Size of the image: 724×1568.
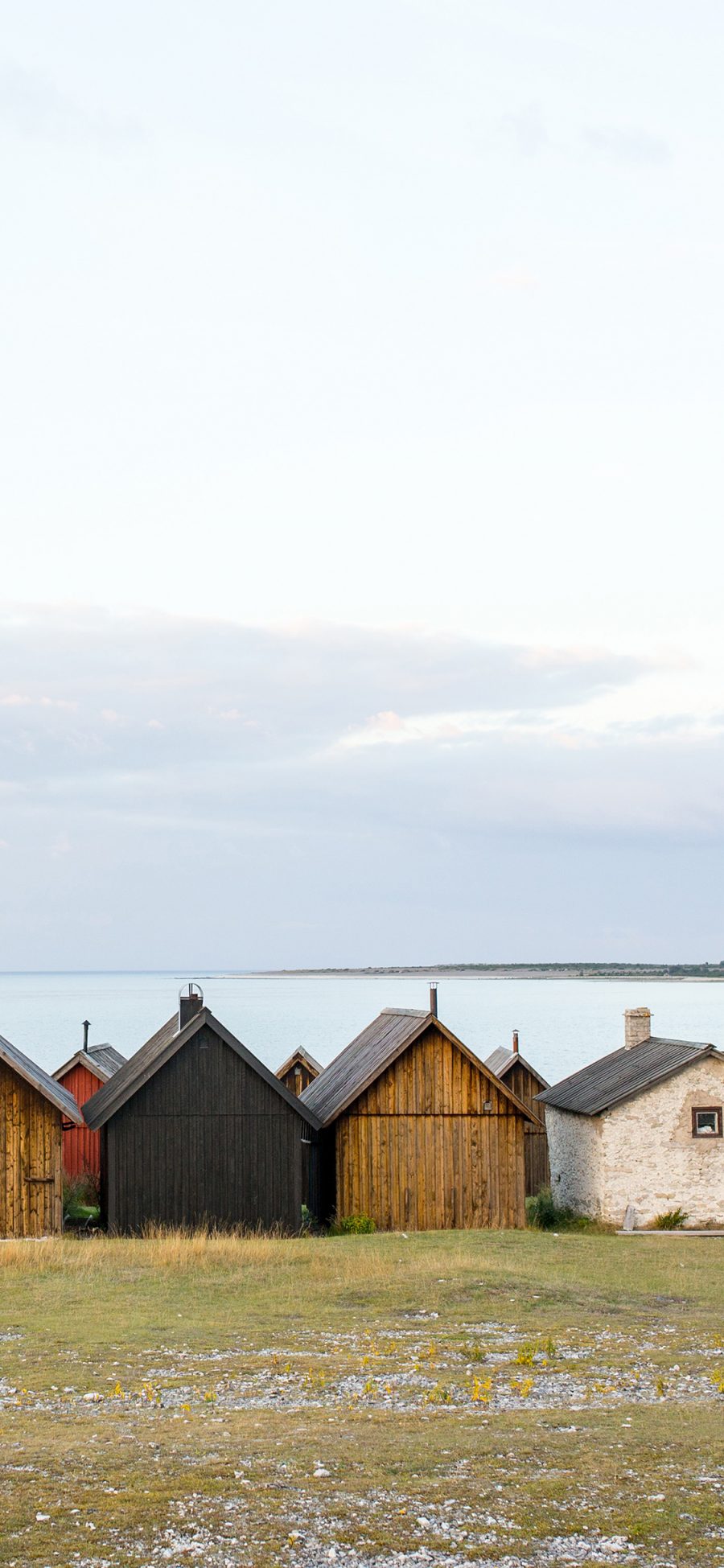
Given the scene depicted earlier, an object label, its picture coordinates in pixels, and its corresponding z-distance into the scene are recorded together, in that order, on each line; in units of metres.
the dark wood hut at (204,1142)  32.25
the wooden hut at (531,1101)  48.75
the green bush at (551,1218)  38.81
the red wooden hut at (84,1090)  42.56
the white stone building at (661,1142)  38.00
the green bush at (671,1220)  37.69
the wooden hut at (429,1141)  34.28
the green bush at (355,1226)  33.53
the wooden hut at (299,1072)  47.81
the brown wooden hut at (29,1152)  31.56
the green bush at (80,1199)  36.00
